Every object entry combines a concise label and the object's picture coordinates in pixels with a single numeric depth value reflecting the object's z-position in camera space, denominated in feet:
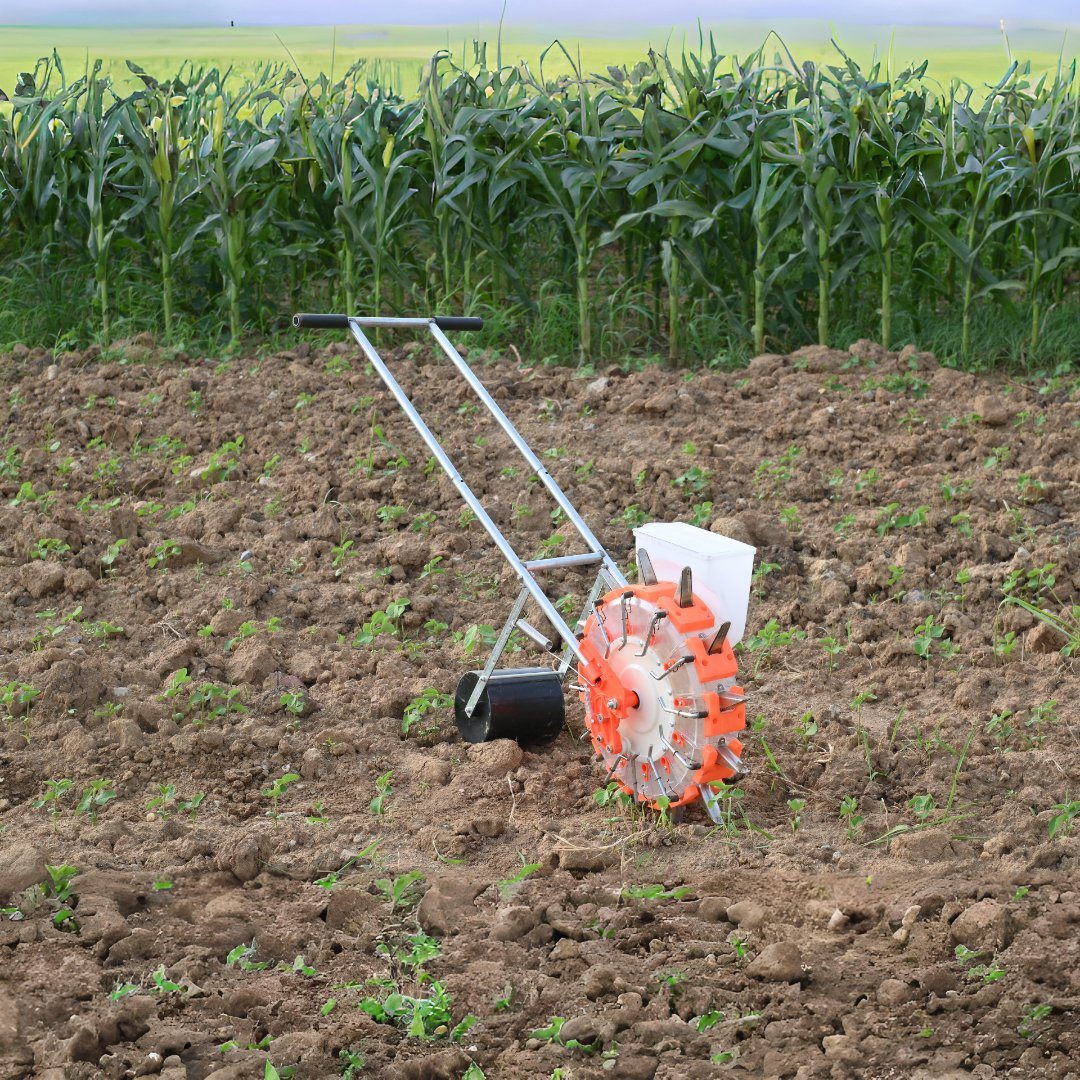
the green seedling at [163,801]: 23.85
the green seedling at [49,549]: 34.83
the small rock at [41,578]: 33.06
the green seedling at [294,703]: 27.22
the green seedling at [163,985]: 17.34
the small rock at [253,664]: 28.40
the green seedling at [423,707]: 26.63
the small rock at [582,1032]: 16.49
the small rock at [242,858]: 21.20
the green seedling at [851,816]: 22.46
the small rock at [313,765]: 25.13
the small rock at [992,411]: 40.52
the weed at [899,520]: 34.71
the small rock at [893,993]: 17.04
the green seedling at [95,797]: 23.86
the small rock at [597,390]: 44.75
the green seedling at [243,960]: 18.24
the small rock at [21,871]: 19.56
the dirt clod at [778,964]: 17.62
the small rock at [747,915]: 18.98
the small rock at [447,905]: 19.33
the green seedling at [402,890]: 20.02
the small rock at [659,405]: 43.01
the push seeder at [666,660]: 20.85
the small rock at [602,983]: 17.40
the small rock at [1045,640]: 28.68
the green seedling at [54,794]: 23.86
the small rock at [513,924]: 18.86
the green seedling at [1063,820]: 21.72
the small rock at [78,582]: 33.09
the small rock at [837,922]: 19.06
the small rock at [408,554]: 34.14
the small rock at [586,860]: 20.95
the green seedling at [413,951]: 18.33
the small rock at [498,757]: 24.50
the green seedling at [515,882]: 20.07
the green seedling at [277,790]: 24.26
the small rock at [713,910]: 19.38
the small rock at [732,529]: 33.32
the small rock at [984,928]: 17.98
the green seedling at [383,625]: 30.30
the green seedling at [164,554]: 34.32
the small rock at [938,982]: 17.19
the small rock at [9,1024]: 16.20
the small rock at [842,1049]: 15.90
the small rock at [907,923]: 18.47
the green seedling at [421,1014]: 16.78
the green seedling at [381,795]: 23.68
